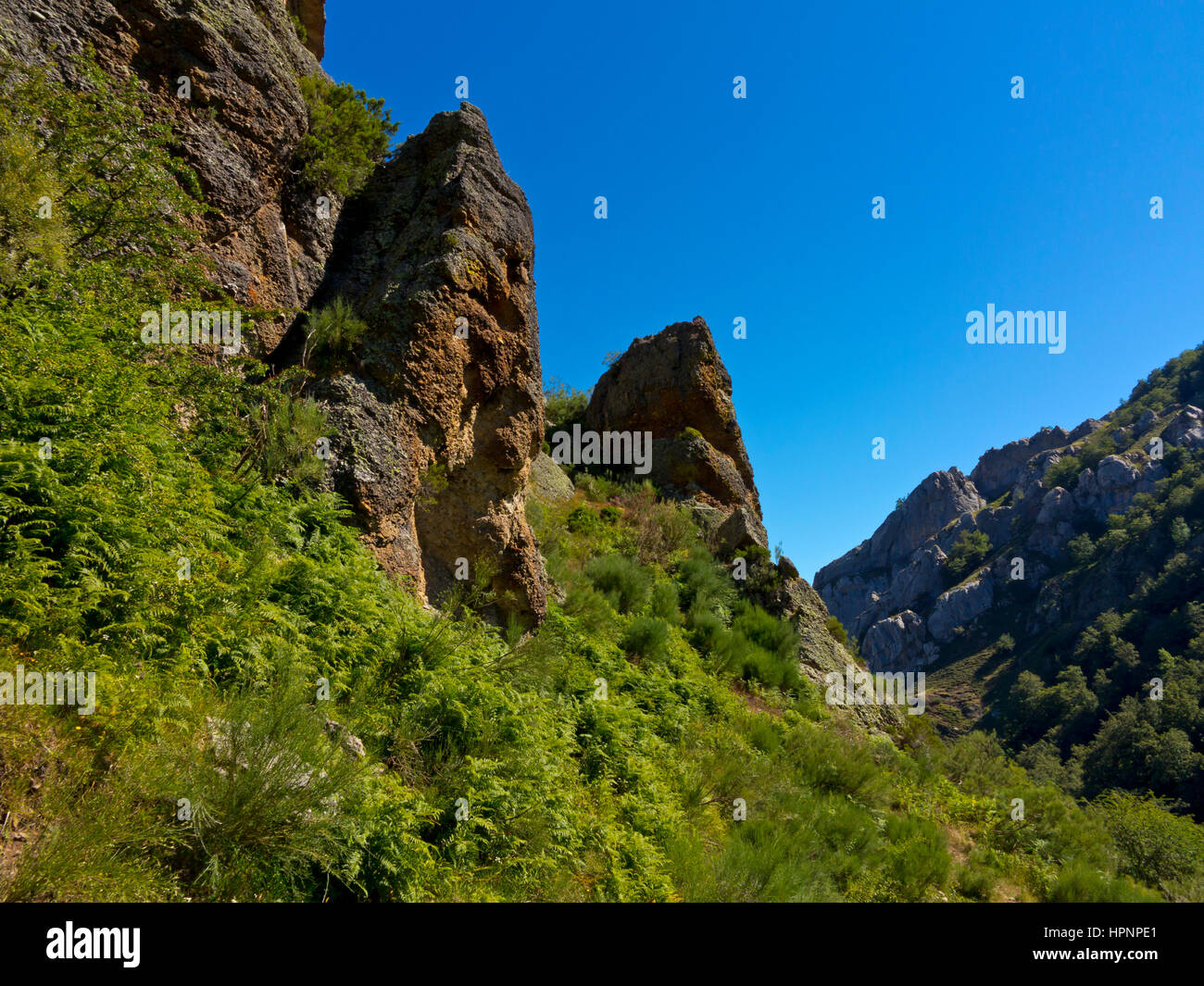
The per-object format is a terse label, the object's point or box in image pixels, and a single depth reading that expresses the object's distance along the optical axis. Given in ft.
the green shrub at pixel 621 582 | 33.51
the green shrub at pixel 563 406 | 66.39
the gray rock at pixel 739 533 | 44.50
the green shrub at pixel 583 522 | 41.50
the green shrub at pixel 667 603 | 34.40
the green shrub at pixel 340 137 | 25.93
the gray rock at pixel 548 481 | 44.11
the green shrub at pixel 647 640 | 29.14
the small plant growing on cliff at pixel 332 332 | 21.61
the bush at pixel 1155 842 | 34.60
